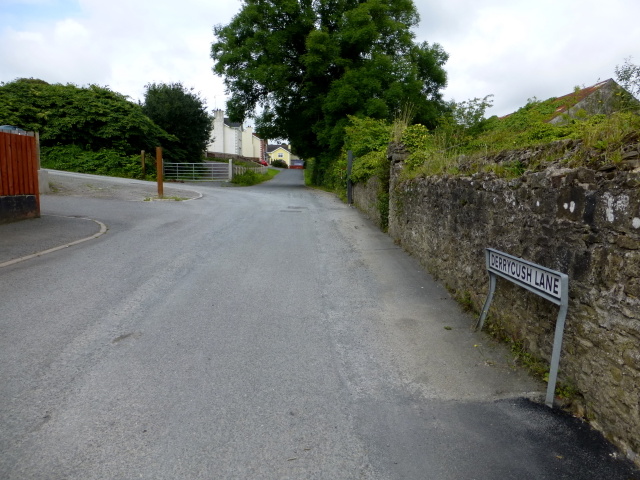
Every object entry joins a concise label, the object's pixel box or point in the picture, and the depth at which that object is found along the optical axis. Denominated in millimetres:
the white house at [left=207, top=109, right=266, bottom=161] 70250
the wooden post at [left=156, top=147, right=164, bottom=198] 19103
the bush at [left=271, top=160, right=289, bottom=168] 102225
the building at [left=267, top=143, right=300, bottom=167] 131300
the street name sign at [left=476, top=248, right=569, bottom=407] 3569
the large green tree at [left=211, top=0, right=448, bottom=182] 27328
